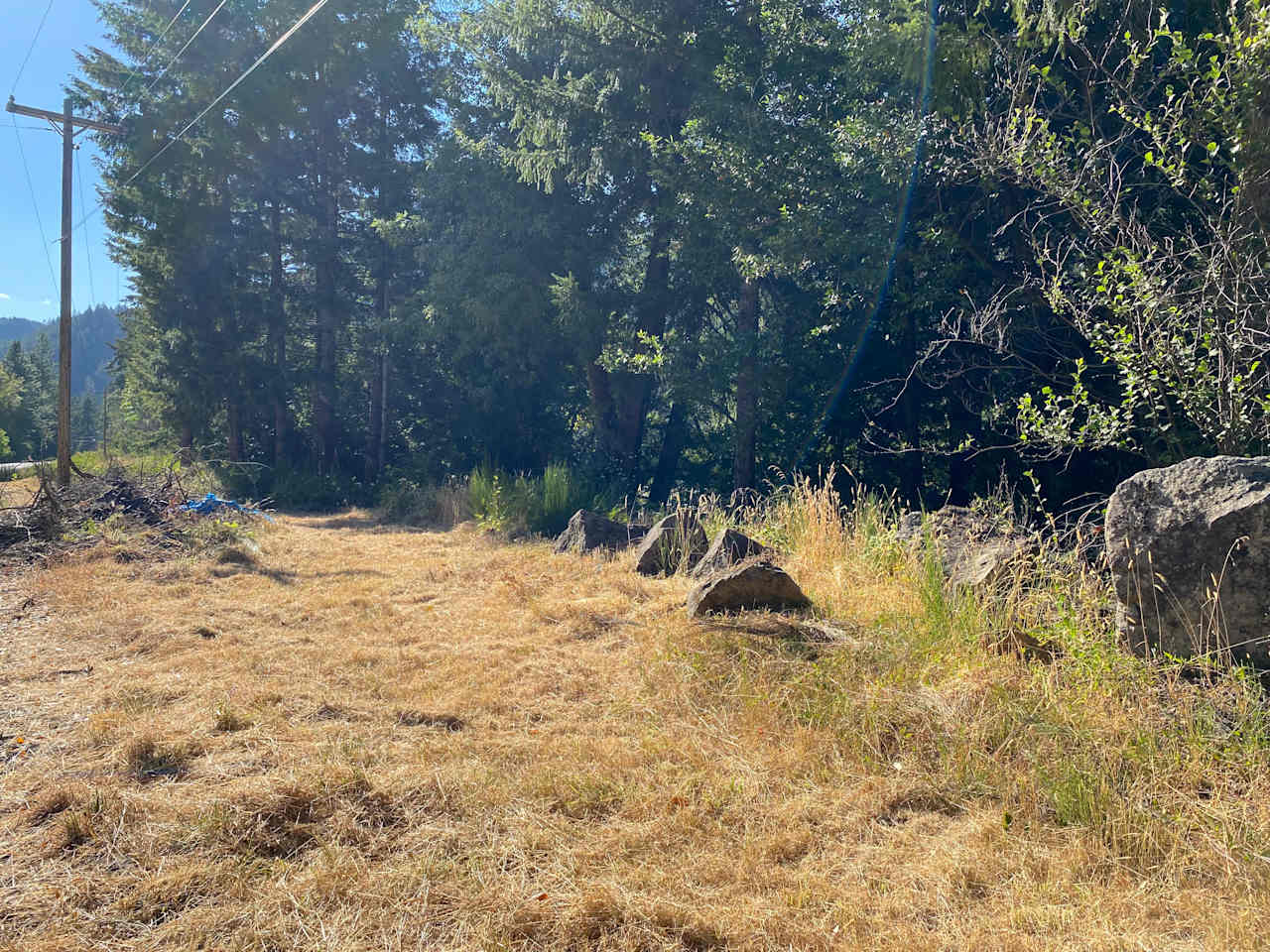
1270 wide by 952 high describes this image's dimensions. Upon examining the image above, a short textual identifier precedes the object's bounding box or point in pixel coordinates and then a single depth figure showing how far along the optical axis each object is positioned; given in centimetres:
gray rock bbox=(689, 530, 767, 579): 676
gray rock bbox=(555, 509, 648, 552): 904
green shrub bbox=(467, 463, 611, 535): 1199
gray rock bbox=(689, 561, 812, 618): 548
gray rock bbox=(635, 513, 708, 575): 771
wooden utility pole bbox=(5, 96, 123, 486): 1251
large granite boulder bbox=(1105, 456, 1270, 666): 361
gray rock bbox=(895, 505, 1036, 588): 498
